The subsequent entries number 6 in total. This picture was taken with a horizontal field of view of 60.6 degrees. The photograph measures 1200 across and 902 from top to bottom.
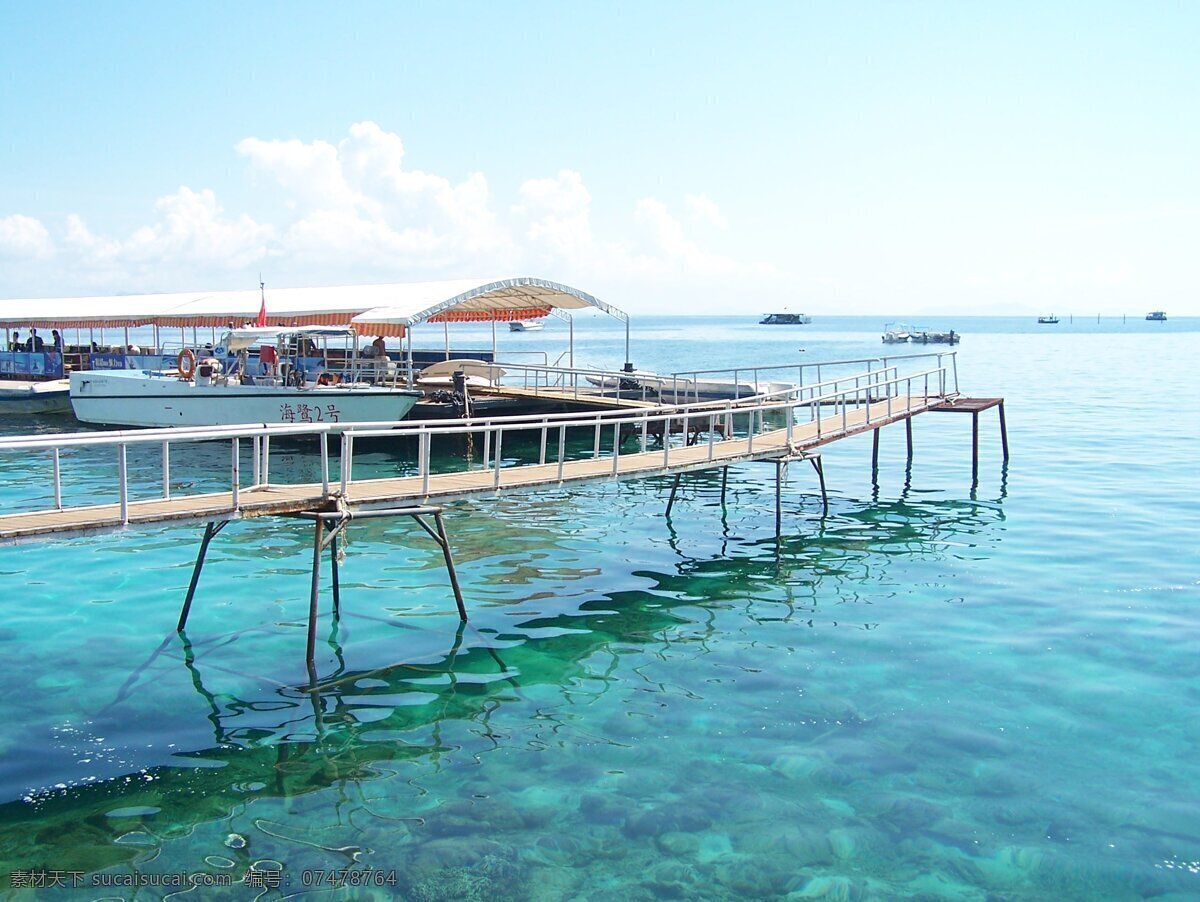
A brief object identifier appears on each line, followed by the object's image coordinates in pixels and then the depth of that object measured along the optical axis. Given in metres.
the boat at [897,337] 121.31
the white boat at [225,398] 28.75
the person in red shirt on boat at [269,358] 31.47
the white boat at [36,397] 38.06
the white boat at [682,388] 33.12
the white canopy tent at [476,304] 28.23
